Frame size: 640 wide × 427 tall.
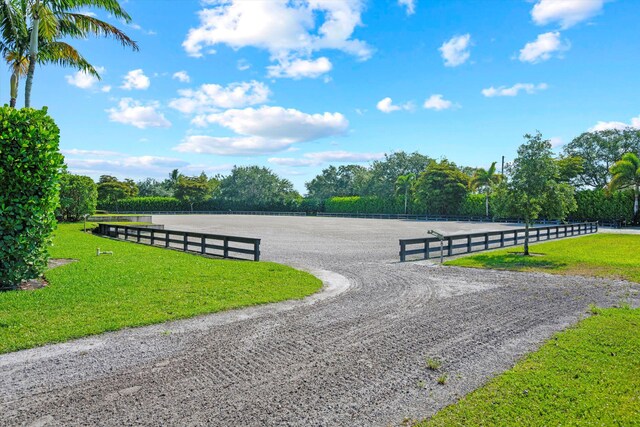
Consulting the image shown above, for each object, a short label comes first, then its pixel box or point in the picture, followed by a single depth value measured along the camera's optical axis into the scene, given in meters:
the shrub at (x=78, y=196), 30.84
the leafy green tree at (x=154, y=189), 89.19
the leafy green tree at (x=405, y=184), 61.69
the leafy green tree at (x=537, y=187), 15.69
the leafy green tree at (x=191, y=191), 76.28
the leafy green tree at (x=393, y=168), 77.88
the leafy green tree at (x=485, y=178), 51.09
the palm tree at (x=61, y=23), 13.55
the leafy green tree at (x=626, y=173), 36.97
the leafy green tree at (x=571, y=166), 48.09
